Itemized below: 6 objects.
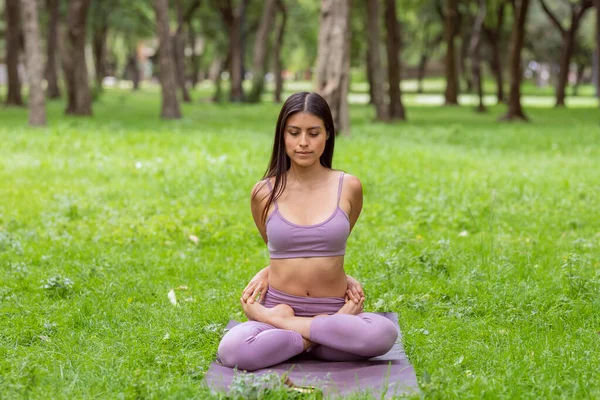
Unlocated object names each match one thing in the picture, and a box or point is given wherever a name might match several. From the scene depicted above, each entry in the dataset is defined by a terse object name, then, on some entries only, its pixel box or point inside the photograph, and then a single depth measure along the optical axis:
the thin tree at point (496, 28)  31.42
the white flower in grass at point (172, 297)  5.91
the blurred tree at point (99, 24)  36.88
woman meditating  4.35
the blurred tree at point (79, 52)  21.91
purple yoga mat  3.99
